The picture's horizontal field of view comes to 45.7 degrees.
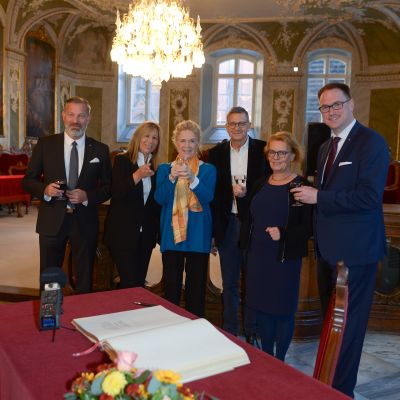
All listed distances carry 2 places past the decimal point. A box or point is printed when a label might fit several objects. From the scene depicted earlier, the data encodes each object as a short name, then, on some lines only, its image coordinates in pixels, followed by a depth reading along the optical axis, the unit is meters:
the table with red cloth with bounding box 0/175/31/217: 9.28
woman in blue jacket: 3.01
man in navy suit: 2.37
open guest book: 1.16
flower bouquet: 0.76
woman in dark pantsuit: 3.17
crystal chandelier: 9.12
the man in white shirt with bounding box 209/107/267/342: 3.21
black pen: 1.76
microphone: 1.45
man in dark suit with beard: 3.18
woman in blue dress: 2.76
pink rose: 0.82
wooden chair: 1.28
